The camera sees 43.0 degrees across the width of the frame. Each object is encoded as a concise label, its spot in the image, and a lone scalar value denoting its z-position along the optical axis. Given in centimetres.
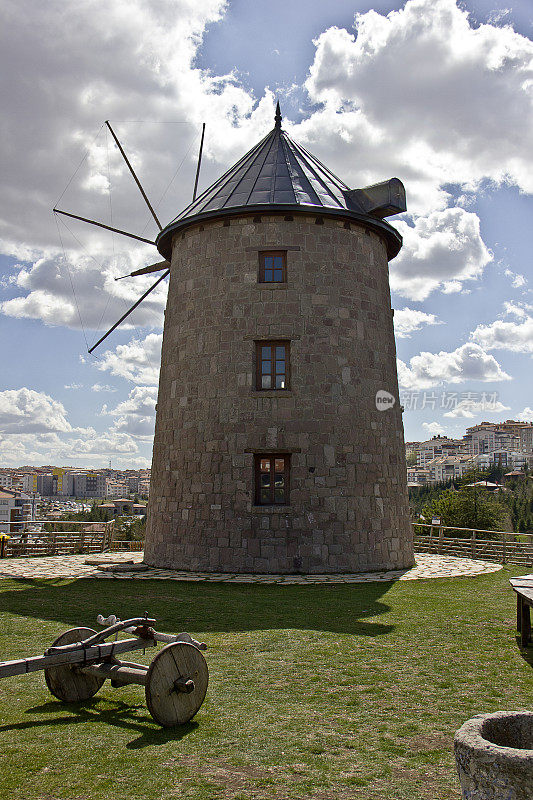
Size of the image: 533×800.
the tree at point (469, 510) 4959
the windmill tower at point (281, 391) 1602
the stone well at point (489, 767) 317
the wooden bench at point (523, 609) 862
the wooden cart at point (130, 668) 547
